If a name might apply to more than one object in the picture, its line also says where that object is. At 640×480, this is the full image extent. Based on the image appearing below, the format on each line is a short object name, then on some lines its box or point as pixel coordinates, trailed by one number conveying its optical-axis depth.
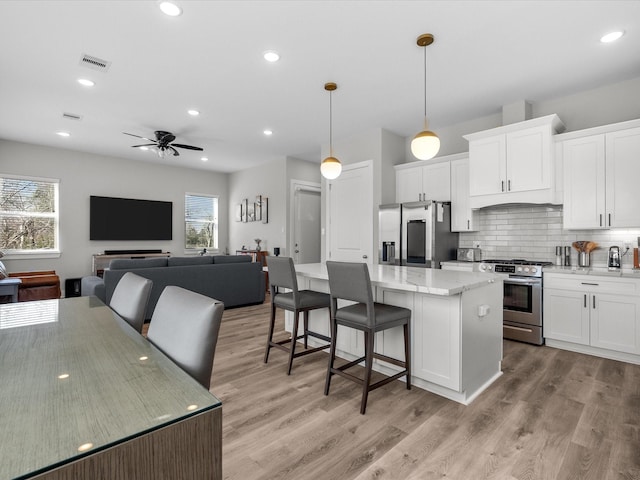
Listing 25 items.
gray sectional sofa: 4.12
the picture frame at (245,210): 7.75
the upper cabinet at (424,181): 4.62
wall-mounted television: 6.64
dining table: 0.57
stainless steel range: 3.55
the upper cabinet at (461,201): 4.41
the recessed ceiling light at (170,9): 2.38
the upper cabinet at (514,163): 3.62
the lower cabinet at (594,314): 3.07
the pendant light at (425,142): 2.80
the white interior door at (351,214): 5.06
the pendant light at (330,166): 3.66
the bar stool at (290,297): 2.79
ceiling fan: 5.16
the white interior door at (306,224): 6.97
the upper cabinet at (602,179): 3.26
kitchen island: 2.27
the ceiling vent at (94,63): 3.10
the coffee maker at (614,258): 3.44
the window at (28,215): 5.82
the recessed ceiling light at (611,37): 2.70
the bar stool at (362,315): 2.22
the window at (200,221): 7.93
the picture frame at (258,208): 7.34
